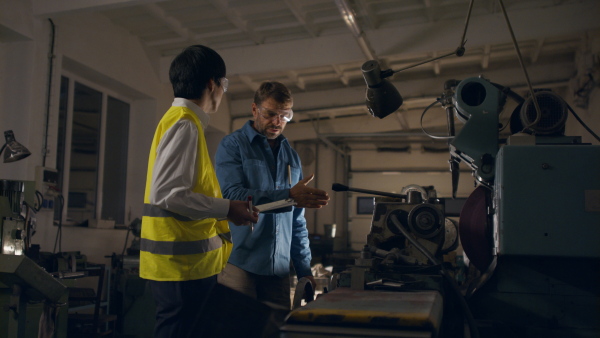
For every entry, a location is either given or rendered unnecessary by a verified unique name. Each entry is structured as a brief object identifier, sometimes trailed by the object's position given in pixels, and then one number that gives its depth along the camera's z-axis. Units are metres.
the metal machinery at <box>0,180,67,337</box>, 2.25
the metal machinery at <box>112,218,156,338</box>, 4.44
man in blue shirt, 1.91
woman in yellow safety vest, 1.36
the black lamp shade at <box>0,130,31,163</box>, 3.35
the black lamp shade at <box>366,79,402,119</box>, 1.97
